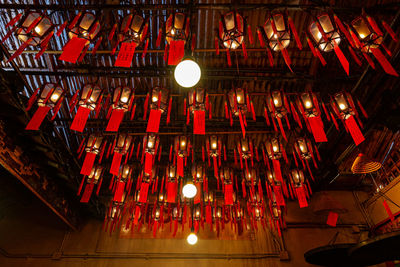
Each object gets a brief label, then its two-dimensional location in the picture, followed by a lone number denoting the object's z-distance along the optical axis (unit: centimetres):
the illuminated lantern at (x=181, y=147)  492
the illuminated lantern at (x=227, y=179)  554
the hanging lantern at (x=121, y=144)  477
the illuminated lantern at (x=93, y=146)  474
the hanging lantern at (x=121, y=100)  395
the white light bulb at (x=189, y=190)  548
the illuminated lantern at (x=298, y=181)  553
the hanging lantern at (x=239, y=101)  407
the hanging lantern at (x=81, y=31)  297
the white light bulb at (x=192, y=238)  681
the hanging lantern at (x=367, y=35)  295
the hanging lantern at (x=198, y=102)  399
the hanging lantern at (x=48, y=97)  379
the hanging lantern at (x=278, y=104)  409
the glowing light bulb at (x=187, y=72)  301
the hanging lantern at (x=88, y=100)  391
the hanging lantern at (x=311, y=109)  395
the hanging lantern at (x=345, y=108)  369
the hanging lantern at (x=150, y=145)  477
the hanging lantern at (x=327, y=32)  304
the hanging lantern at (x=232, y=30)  317
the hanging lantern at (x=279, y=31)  320
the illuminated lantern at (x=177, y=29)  319
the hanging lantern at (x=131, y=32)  318
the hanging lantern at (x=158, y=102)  398
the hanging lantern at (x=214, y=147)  494
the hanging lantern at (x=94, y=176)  545
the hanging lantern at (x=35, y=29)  314
